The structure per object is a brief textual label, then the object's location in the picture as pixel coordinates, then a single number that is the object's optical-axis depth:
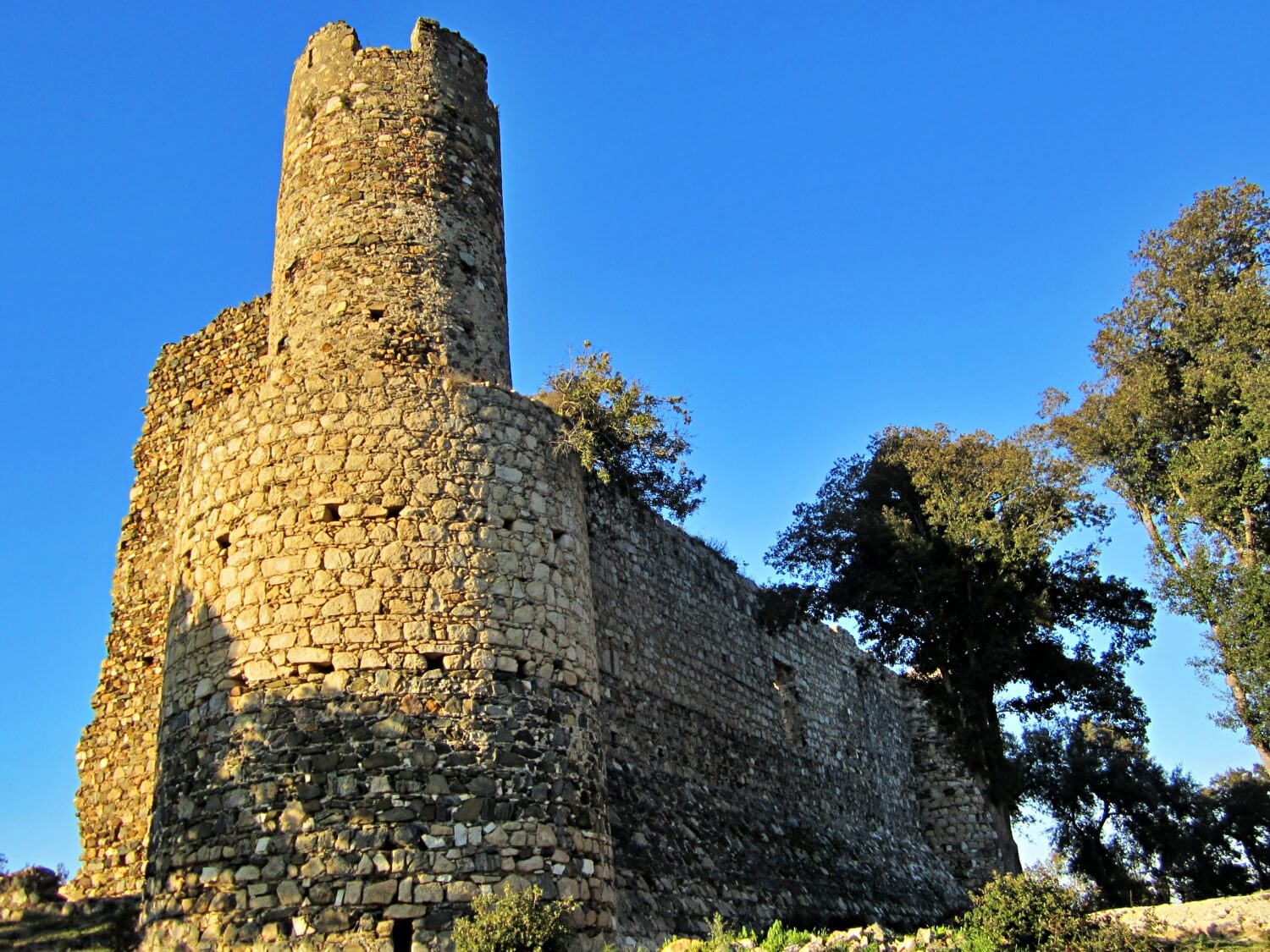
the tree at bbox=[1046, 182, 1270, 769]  17.75
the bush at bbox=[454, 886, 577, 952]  7.96
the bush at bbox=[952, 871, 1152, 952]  8.68
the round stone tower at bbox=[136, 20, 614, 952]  8.87
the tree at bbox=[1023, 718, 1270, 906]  31.72
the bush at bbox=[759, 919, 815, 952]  9.12
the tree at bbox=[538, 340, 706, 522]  11.88
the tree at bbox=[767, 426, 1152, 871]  17.95
